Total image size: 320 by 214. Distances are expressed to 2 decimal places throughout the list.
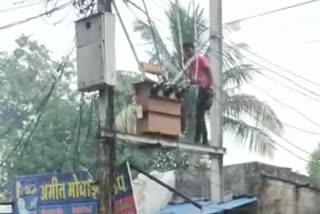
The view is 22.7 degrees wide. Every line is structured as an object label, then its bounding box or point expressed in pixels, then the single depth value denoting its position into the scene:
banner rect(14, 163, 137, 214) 9.92
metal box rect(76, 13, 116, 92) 9.80
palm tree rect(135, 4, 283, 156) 14.63
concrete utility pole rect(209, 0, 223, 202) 12.17
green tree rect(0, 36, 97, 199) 20.58
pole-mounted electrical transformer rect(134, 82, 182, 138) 10.34
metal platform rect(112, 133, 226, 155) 10.08
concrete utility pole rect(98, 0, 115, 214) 9.59
